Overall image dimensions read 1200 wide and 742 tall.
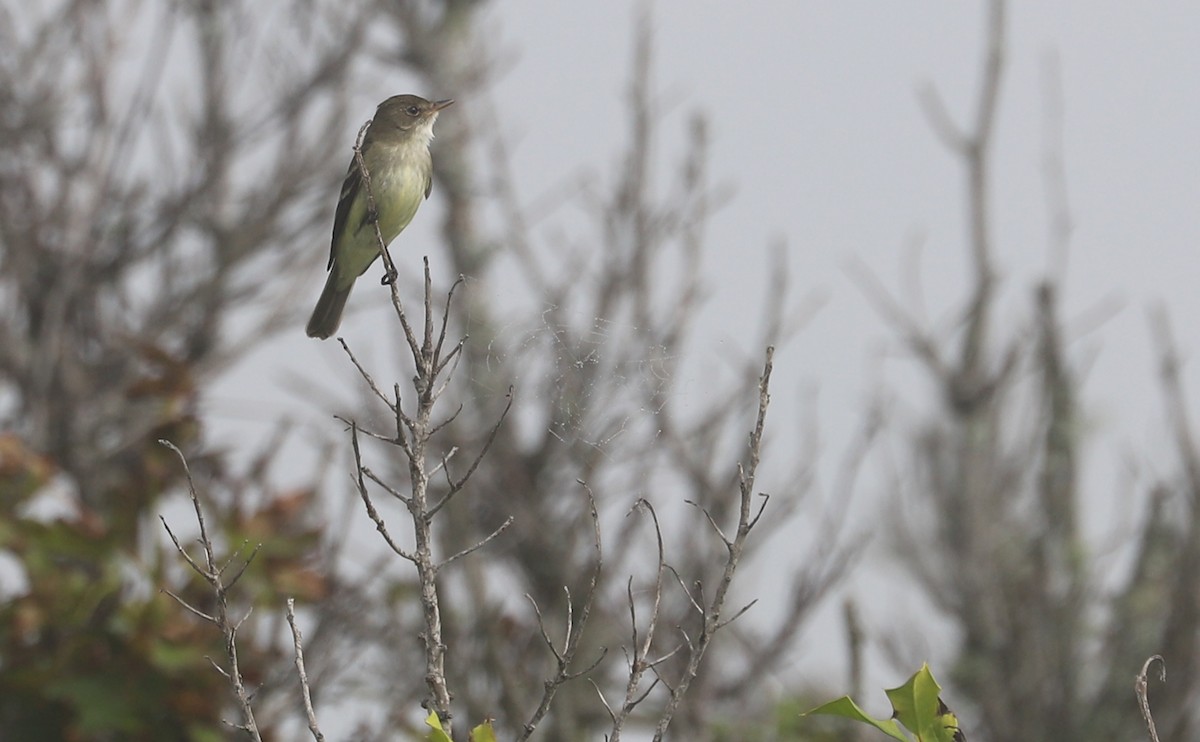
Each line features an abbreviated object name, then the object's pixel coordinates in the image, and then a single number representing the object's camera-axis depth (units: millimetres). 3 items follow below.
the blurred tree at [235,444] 7266
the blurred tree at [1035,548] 14367
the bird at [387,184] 8172
